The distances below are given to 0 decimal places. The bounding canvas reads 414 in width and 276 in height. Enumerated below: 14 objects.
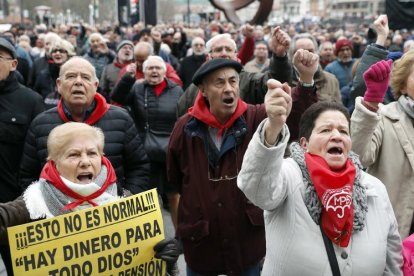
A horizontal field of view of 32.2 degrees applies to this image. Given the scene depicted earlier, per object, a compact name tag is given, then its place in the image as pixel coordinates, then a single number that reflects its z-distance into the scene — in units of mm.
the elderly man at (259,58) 8703
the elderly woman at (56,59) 6273
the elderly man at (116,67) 8289
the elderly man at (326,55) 9711
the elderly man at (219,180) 3867
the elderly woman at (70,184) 3152
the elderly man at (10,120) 4543
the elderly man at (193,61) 10492
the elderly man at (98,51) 9820
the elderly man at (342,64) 8609
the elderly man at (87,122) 4043
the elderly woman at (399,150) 3686
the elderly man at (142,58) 7961
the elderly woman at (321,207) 2812
